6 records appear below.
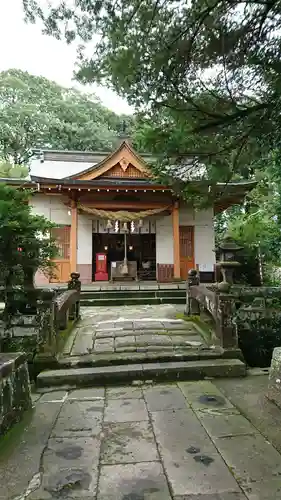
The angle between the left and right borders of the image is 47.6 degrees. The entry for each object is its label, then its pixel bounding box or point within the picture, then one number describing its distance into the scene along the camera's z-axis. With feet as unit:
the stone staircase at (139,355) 14.08
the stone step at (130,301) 32.17
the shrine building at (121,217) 41.60
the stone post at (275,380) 10.94
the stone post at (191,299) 23.76
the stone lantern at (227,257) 25.90
